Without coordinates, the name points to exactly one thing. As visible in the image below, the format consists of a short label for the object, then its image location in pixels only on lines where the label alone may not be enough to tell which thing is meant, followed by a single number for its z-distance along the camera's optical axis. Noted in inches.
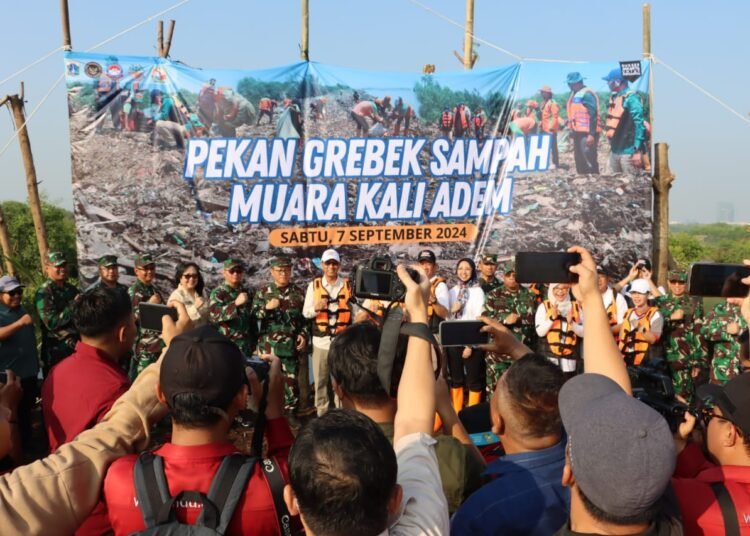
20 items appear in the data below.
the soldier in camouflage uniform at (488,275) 313.6
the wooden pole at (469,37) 391.2
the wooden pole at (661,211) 363.3
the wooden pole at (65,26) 297.8
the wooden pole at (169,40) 342.2
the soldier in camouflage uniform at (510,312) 284.4
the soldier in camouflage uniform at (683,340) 272.4
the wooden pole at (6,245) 336.2
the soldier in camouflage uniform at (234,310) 271.3
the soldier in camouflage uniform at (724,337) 248.4
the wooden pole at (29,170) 318.0
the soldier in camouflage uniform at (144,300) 269.3
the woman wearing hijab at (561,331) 269.4
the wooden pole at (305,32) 330.0
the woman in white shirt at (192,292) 266.8
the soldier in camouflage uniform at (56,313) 248.7
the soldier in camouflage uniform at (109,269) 282.0
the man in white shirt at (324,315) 281.4
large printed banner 298.5
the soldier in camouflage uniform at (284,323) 279.1
